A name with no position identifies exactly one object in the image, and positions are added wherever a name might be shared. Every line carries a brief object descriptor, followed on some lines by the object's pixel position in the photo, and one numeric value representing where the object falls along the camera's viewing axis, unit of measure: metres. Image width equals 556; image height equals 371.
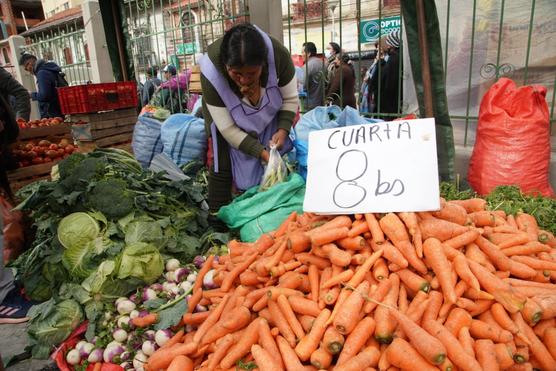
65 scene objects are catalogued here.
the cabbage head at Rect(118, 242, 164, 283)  2.05
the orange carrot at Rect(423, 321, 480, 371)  1.09
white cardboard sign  1.40
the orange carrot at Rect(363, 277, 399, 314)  1.27
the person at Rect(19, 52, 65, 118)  6.09
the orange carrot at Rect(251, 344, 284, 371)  1.22
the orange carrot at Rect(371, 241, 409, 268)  1.31
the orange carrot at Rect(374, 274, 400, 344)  1.20
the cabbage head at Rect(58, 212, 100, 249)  2.28
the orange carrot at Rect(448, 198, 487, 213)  1.66
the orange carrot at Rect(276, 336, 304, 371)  1.21
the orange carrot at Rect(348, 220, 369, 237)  1.39
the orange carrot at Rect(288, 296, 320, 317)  1.34
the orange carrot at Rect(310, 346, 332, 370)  1.18
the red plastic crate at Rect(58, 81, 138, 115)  4.49
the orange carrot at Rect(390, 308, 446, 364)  1.09
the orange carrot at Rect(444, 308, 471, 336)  1.22
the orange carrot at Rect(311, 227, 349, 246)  1.38
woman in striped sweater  2.24
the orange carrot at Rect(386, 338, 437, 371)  1.09
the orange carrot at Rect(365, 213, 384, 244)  1.37
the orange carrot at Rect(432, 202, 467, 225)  1.47
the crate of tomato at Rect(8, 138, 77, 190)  3.88
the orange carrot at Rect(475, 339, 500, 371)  1.09
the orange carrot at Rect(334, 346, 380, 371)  1.12
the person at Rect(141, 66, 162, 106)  6.82
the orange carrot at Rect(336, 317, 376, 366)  1.17
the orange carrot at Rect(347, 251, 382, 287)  1.33
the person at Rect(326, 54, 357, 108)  5.83
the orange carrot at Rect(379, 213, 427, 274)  1.33
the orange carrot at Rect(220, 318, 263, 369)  1.33
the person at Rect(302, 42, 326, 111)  5.72
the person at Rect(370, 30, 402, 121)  4.78
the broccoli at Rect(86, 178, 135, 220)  2.40
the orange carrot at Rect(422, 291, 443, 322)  1.24
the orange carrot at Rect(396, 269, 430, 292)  1.28
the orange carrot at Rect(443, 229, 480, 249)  1.38
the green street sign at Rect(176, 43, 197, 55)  7.03
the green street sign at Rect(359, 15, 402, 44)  6.61
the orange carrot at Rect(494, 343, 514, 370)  1.13
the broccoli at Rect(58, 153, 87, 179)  2.83
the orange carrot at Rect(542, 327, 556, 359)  1.17
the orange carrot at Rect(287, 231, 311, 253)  1.49
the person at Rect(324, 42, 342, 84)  5.98
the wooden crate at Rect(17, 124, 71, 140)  4.33
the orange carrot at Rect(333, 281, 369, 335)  1.21
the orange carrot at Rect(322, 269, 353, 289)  1.34
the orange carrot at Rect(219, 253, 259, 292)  1.71
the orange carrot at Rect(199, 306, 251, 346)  1.42
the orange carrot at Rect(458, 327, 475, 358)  1.13
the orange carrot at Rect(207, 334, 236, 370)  1.35
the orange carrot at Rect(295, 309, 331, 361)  1.23
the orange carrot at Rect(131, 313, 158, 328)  1.75
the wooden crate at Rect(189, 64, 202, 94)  4.48
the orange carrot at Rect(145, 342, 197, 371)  1.46
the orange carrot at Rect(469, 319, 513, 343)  1.16
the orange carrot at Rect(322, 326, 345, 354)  1.19
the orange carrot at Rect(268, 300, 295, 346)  1.32
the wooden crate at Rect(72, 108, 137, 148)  4.66
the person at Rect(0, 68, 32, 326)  2.45
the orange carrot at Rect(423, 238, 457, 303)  1.25
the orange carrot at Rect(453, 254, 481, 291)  1.26
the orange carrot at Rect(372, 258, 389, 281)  1.34
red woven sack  2.68
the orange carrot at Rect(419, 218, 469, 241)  1.39
